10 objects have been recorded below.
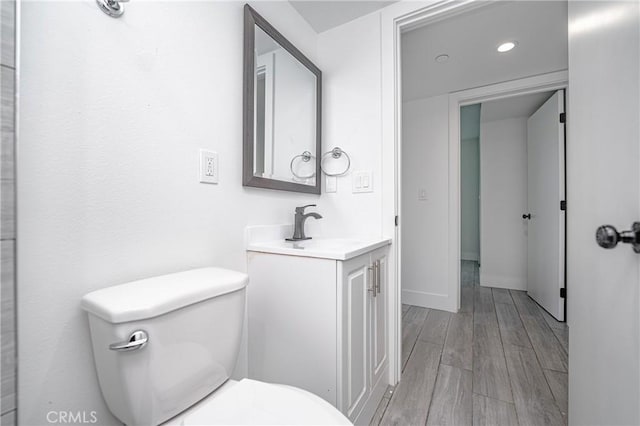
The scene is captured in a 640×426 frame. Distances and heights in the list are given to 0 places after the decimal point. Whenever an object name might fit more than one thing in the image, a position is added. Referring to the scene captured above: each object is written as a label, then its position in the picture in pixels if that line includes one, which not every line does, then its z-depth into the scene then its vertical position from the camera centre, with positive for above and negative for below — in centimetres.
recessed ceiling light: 187 +122
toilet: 62 -38
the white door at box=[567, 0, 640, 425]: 63 +2
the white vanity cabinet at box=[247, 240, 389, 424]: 99 -46
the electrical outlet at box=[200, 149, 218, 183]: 103 +19
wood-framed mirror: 123 +55
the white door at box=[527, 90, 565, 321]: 228 +8
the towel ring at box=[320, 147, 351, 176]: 164 +37
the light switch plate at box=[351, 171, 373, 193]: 156 +19
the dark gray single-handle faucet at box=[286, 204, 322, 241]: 145 -6
